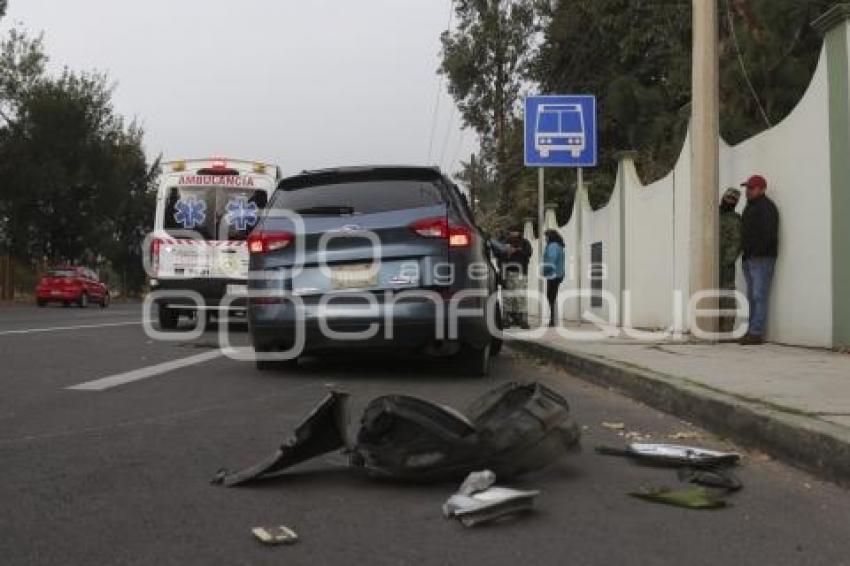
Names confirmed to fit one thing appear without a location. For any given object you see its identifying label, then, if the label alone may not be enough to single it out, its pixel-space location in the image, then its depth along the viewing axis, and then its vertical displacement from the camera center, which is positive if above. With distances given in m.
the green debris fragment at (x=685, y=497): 4.08 -0.89
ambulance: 15.09 +0.87
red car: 35.12 +0.03
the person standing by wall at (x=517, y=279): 16.53 +0.14
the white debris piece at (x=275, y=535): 3.49 -0.90
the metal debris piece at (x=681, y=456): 4.77 -0.83
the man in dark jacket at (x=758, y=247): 10.27 +0.43
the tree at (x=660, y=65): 16.59 +4.92
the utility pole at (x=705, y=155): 10.70 +1.46
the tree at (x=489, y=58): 46.62 +10.96
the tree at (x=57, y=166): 39.72 +5.19
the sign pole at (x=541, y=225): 15.20 +1.02
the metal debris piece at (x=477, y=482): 4.01 -0.80
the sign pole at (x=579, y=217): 17.43 +1.36
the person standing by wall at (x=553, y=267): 16.39 +0.34
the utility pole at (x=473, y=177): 46.99 +5.57
